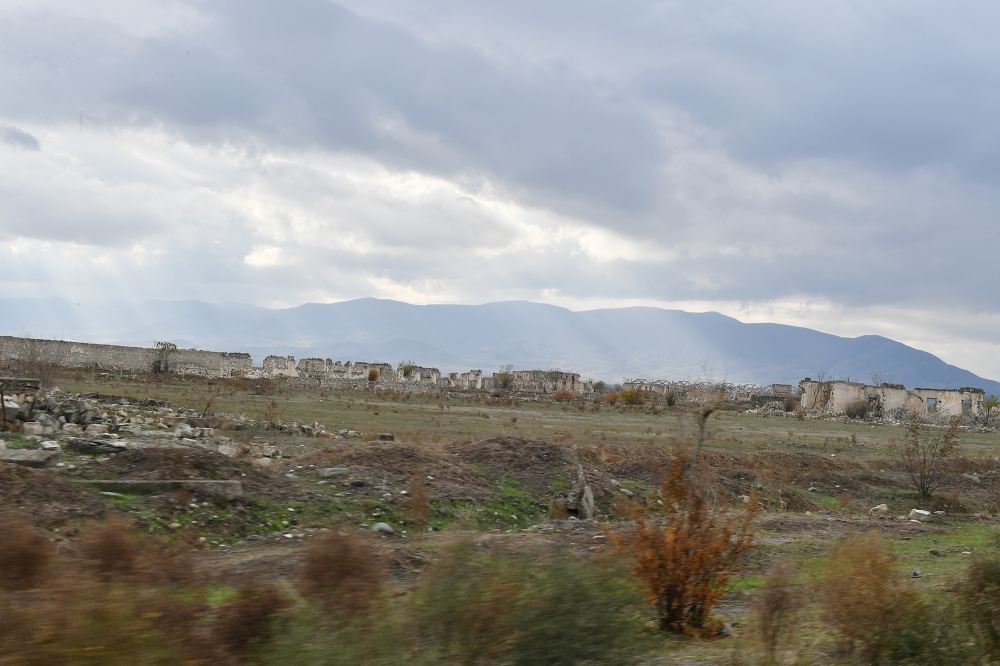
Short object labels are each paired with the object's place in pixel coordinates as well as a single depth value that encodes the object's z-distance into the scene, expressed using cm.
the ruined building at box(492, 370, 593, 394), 9531
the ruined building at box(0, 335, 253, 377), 5925
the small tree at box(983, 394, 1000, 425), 6988
